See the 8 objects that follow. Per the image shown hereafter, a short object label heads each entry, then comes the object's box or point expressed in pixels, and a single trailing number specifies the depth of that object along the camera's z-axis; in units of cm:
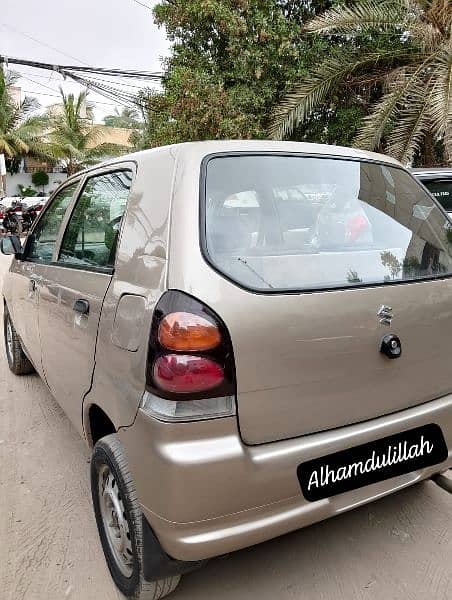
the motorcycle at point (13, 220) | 1814
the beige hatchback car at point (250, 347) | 159
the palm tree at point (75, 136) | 2828
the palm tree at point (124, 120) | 3814
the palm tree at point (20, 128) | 2717
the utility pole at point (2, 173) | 2086
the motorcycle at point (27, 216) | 1908
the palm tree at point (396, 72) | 915
